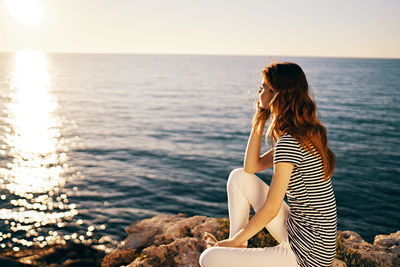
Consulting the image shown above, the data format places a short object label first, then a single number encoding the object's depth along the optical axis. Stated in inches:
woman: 127.0
